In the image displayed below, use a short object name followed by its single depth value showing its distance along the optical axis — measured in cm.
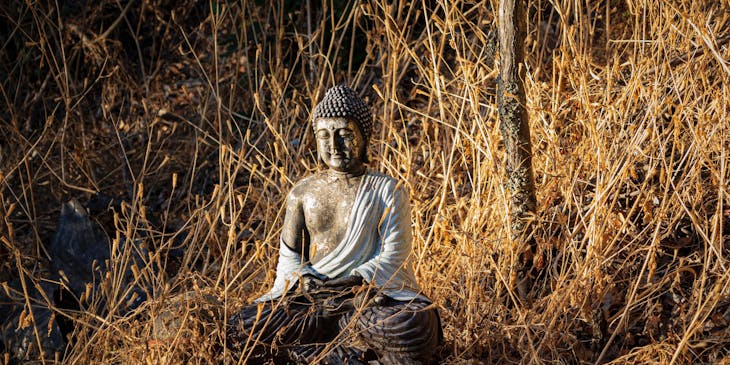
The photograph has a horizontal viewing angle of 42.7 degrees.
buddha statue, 329
